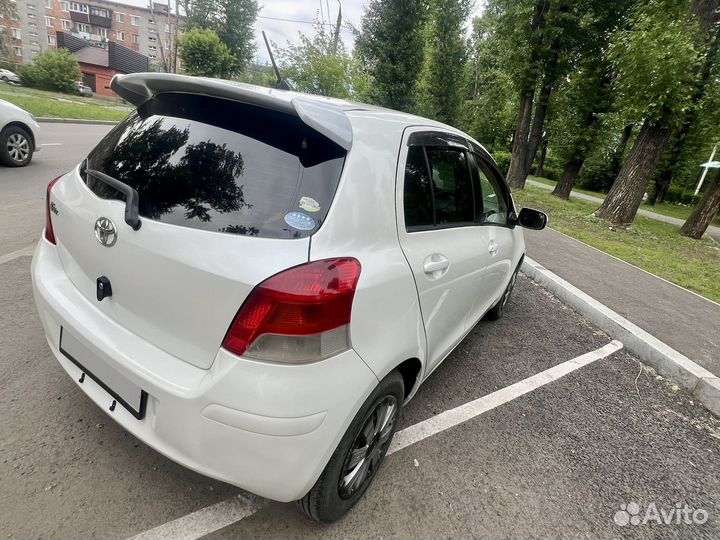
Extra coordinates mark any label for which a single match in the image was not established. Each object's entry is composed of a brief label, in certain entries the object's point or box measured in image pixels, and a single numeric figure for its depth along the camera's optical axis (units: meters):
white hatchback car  1.40
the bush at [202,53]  30.09
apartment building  64.38
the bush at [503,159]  25.91
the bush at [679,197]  29.42
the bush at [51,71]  32.31
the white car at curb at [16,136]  6.84
